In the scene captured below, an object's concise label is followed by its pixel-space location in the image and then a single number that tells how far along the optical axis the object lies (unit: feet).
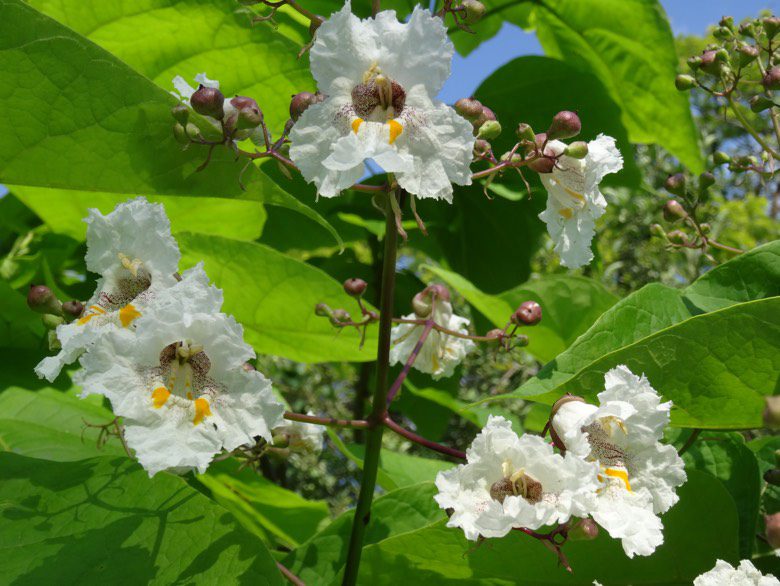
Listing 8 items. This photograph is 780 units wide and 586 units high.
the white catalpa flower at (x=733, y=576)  0.67
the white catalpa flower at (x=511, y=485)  0.59
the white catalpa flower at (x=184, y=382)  0.60
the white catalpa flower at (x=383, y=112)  0.61
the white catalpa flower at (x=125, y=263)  0.66
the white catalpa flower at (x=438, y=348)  0.96
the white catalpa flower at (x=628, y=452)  0.62
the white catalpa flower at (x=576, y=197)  0.75
